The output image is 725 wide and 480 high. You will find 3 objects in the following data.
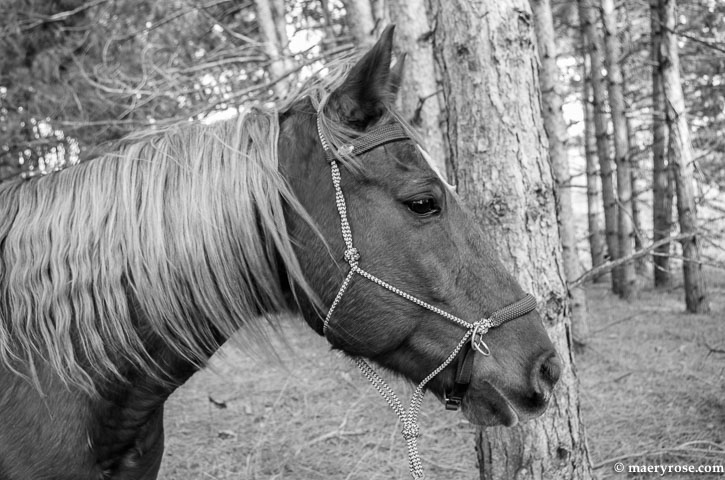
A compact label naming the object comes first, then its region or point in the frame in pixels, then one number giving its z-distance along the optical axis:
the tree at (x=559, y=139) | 6.73
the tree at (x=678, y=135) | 7.73
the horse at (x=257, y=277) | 1.92
